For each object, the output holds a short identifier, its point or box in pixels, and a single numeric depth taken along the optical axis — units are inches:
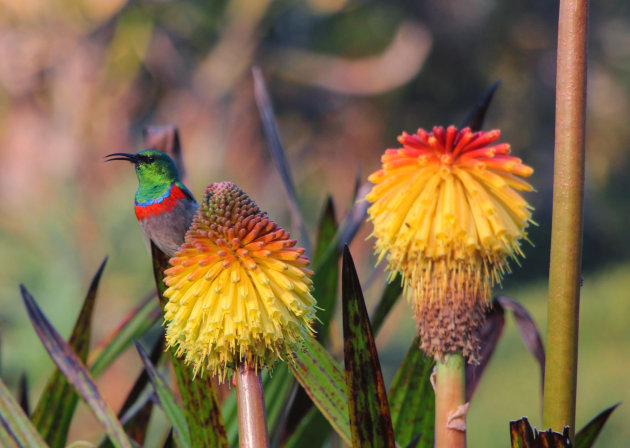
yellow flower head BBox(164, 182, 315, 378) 189.6
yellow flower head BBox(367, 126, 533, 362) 189.3
